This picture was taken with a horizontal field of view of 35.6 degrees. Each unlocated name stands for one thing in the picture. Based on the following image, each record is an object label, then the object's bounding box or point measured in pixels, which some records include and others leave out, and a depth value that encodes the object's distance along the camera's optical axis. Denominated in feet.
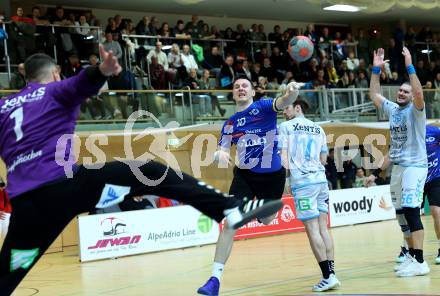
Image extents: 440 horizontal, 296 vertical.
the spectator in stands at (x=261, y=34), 85.36
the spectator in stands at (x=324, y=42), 86.17
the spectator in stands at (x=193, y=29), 77.66
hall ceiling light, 88.17
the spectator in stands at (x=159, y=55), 68.49
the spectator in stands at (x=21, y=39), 59.57
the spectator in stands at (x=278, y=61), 79.87
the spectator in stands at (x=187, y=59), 70.74
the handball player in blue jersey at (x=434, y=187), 32.81
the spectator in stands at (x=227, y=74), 71.10
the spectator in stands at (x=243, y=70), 72.43
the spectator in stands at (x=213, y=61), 75.20
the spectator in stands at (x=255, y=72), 76.01
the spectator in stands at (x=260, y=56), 80.20
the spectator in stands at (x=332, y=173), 71.47
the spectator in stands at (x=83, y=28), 65.00
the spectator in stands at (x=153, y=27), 73.51
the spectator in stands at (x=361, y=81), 83.44
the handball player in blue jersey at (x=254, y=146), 27.30
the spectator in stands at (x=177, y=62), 68.85
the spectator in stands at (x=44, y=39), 61.82
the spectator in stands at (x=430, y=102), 78.23
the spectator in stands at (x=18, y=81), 56.59
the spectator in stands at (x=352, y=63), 85.66
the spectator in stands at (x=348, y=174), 75.20
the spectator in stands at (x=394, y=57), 89.76
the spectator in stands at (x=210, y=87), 63.93
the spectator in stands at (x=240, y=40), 81.46
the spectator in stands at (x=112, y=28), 68.80
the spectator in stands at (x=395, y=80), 86.22
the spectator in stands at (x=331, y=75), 80.59
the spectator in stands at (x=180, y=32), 74.79
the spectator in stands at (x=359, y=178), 74.92
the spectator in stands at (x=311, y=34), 82.45
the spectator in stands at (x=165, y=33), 73.61
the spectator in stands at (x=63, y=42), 62.28
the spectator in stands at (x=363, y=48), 92.38
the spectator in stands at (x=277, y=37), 84.91
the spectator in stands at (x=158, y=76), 66.80
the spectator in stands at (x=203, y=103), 63.62
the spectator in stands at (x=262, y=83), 71.74
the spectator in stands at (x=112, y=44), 63.93
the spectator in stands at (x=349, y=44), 91.59
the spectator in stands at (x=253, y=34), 84.74
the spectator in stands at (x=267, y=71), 78.34
